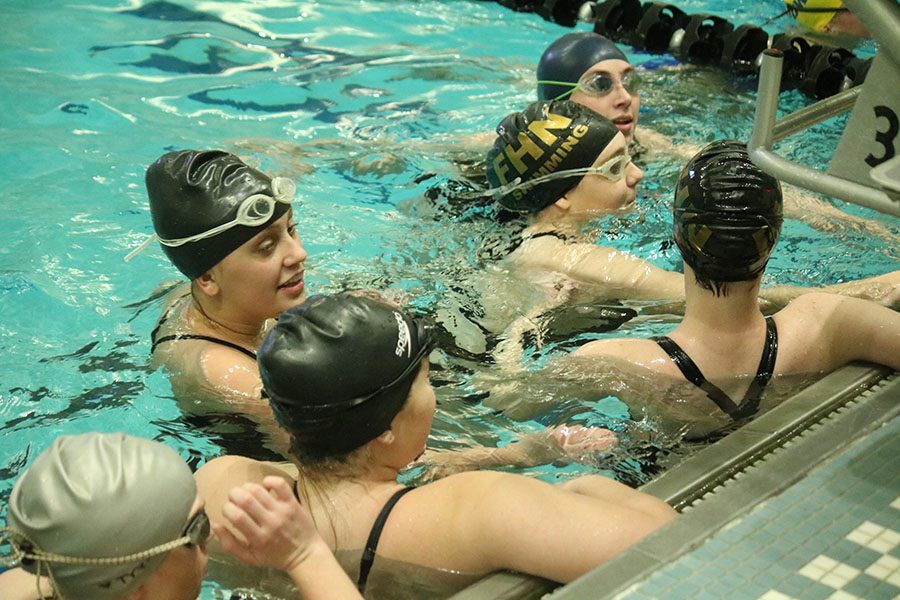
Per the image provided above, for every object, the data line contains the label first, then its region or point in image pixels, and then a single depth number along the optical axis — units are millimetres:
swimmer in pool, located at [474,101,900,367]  4895
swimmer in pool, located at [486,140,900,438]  3342
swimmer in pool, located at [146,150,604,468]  3891
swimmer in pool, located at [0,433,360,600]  2252
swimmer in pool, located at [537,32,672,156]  6504
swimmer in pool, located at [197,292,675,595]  2568
